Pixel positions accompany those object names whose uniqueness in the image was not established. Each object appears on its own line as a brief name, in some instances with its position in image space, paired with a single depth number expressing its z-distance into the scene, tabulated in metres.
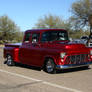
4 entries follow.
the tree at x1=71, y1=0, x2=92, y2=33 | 28.16
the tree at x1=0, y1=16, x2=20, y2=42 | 54.09
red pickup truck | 9.13
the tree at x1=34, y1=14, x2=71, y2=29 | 44.58
